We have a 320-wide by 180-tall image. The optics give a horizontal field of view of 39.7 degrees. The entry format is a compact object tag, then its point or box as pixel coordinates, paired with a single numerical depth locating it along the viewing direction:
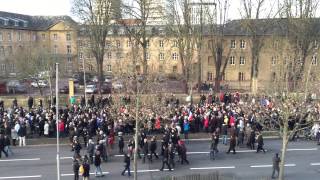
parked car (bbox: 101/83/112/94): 45.26
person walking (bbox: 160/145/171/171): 21.75
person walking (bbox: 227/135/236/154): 24.25
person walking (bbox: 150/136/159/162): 22.69
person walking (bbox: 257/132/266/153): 24.71
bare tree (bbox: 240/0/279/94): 44.81
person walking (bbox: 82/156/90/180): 19.39
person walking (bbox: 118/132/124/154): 23.81
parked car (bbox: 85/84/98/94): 45.78
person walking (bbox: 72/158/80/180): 19.64
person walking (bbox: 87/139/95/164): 22.03
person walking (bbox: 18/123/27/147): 25.64
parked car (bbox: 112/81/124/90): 26.14
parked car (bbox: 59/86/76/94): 45.14
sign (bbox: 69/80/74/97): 34.85
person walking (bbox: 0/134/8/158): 23.34
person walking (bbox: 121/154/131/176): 20.64
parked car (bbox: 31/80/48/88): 43.04
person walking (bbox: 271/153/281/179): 20.33
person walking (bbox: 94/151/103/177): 20.56
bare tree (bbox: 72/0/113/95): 43.88
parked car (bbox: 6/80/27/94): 45.10
